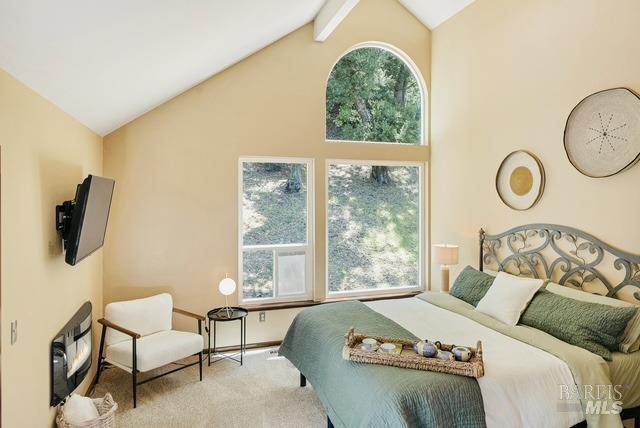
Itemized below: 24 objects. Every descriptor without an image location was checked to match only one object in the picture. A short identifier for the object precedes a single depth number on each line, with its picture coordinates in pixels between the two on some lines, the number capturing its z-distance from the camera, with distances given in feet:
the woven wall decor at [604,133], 8.80
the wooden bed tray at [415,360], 6.98
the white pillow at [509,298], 9.73
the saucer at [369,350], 7.63
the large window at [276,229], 13.93
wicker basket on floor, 7.53
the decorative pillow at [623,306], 8.13
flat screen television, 7.32
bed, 6.63
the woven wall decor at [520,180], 11.21
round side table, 12.12
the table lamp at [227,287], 12.59
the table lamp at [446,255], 13.35
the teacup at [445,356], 7.28
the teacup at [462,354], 7.25
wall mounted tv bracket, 7.61
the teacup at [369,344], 7.70
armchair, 10.02
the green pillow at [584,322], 7.95
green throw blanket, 6.41
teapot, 7.45
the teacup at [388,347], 7.64
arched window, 14.88
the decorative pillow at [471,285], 11.35
